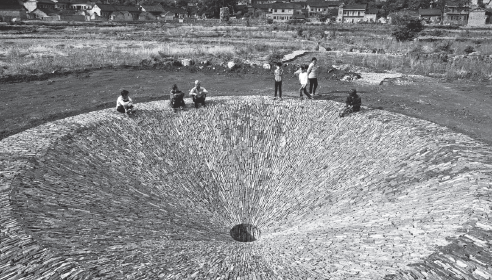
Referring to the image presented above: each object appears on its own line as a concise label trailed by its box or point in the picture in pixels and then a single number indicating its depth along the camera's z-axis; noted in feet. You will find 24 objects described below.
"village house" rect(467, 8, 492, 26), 264.11
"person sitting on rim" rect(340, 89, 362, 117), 52.60
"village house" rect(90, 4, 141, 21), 333.68
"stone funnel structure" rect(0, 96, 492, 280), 25.23
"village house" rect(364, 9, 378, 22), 349.49
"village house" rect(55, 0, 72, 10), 391.04
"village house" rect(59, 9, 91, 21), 298.15
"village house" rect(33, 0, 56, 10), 332.60
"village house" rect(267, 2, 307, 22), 376.89
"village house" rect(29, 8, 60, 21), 319.47
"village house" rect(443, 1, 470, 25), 329.72
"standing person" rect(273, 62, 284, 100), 60.34
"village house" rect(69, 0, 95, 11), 392.63
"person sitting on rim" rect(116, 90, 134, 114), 52.64
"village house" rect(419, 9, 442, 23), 328.27
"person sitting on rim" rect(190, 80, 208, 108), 56.59
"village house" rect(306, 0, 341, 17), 432.25
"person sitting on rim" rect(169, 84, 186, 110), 55.69
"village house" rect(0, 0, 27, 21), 268.80
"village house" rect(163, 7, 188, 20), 419.68
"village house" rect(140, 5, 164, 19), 395.51
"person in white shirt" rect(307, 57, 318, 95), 60.90
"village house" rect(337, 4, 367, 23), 357.41
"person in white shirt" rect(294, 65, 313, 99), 61.31
